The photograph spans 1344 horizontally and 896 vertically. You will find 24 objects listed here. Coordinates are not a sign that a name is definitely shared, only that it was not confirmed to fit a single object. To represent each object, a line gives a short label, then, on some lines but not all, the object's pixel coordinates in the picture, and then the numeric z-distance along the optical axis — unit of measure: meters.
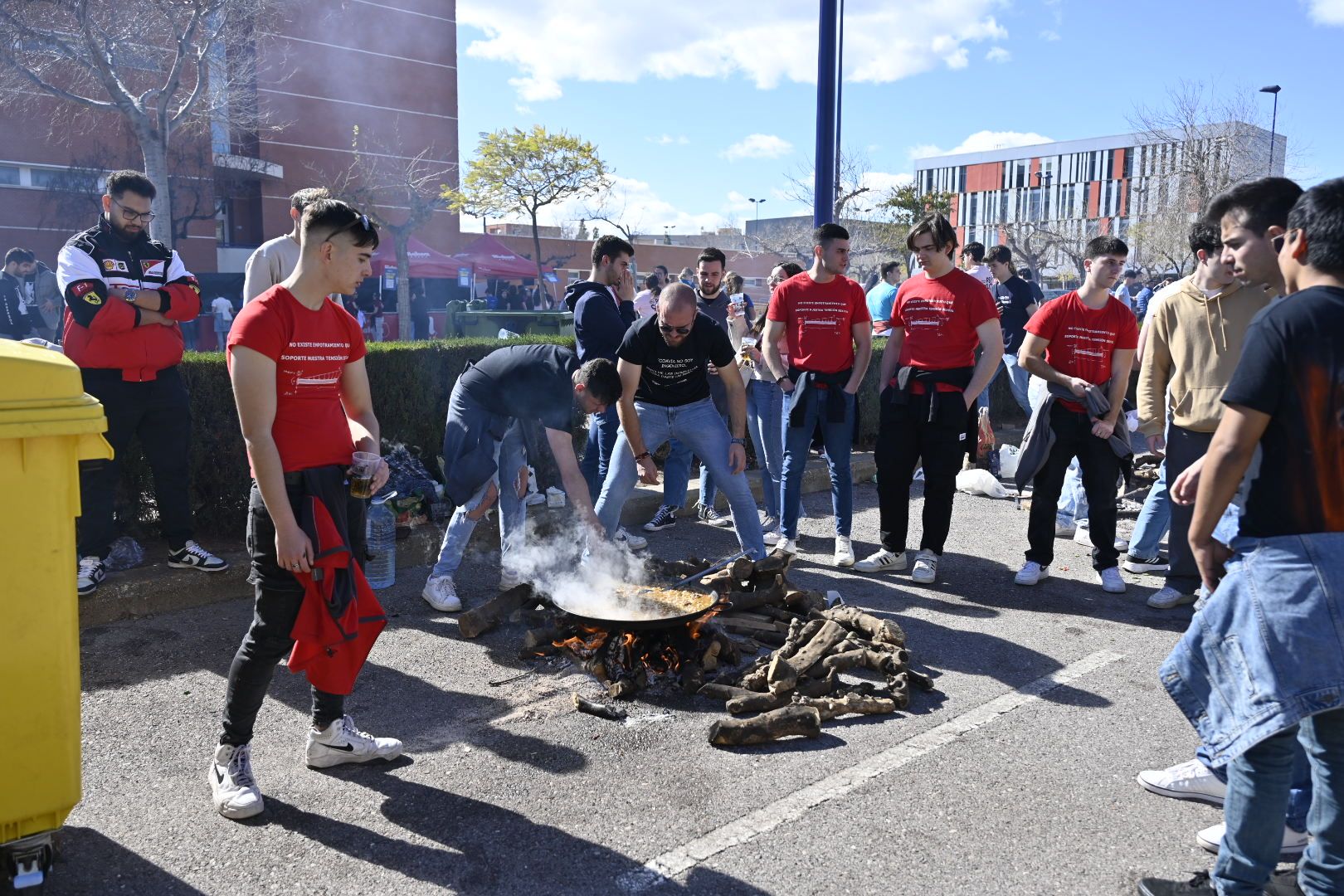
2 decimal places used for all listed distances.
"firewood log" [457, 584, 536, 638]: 5.00
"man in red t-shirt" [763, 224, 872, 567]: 6.51
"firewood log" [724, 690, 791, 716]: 4.02
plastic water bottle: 5.83
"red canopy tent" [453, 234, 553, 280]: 33.75
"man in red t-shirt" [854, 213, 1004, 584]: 6.07
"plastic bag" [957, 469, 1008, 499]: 8.80
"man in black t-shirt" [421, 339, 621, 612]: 5.06
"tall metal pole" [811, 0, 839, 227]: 8.65
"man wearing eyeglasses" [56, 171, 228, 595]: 5.08
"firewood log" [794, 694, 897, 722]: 4.08
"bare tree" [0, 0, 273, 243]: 21.17
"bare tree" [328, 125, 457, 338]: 35.34
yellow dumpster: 2.51
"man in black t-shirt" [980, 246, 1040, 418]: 10.03
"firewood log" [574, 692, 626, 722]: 4.11
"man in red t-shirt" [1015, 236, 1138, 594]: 6.07
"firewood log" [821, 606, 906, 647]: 4.73
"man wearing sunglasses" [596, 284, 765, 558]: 5.62
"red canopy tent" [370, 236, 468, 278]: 32.19
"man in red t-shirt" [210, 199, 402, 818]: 3.06
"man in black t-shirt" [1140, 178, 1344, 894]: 2.31
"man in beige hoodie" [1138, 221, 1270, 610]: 4.98
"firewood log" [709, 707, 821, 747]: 3.79
